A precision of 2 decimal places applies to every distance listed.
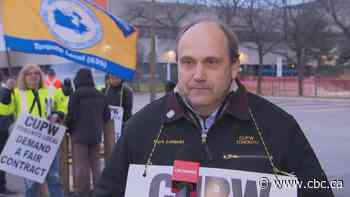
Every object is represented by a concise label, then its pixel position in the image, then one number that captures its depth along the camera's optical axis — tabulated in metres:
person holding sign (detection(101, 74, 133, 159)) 8.15
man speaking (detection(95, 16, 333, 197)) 2.06
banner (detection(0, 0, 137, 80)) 6.36
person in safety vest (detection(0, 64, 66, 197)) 6.27
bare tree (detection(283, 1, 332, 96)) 42.76
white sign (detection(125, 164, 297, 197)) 2.05
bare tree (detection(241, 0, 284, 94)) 43.69
